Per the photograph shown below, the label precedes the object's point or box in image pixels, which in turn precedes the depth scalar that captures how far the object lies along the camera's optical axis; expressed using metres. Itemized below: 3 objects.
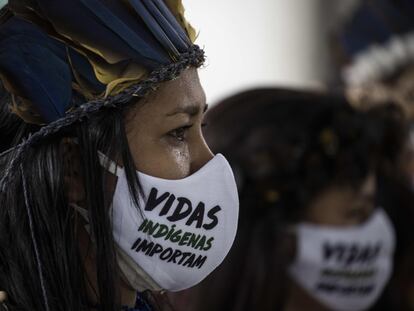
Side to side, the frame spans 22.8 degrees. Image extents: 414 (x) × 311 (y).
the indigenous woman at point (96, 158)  2.16
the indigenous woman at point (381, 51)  5.28
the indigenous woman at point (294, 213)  3.86
